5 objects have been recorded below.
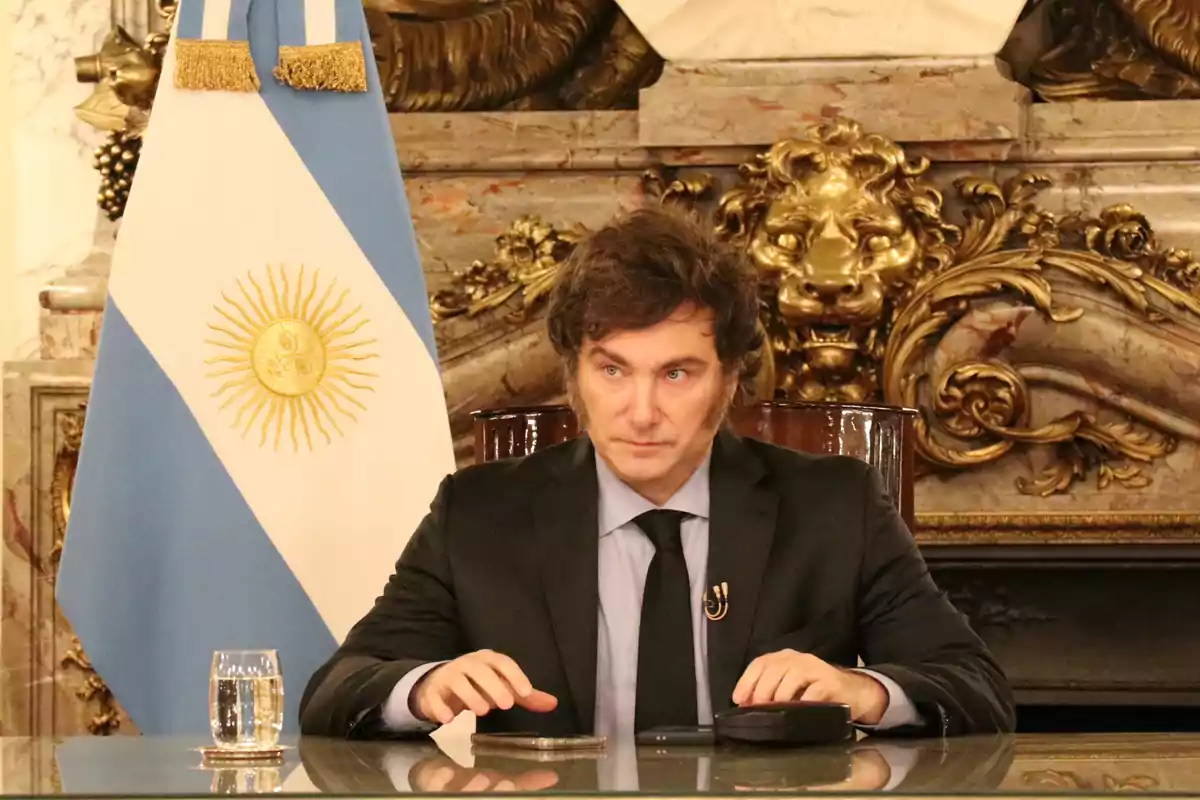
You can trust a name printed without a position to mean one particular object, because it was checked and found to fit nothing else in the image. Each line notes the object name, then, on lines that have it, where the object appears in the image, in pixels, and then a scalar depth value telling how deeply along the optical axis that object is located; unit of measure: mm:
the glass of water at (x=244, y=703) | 3654
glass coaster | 3537
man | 4453
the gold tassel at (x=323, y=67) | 6664
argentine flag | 6512
